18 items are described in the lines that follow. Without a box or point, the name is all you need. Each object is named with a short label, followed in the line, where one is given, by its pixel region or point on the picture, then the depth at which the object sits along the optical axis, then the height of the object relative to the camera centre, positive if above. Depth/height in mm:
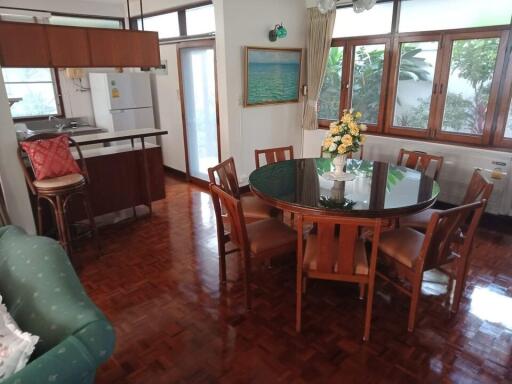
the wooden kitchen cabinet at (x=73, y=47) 2684 +359
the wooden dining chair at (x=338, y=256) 1885 -958
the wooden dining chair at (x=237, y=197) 2621 -923
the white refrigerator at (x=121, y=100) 5078 -128
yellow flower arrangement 2609 -336
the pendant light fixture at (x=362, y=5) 2525 +581
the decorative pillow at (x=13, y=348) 1061 -760
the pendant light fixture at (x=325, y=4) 2566 +594
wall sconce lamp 4285 +665
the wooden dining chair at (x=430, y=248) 1976 -958
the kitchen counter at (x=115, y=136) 3321 -430
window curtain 4438 +434
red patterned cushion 2771 -494
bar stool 2778 -736
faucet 5123 -470
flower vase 2773 -564
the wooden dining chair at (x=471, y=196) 2266 -711
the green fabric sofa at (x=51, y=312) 1030 -740
